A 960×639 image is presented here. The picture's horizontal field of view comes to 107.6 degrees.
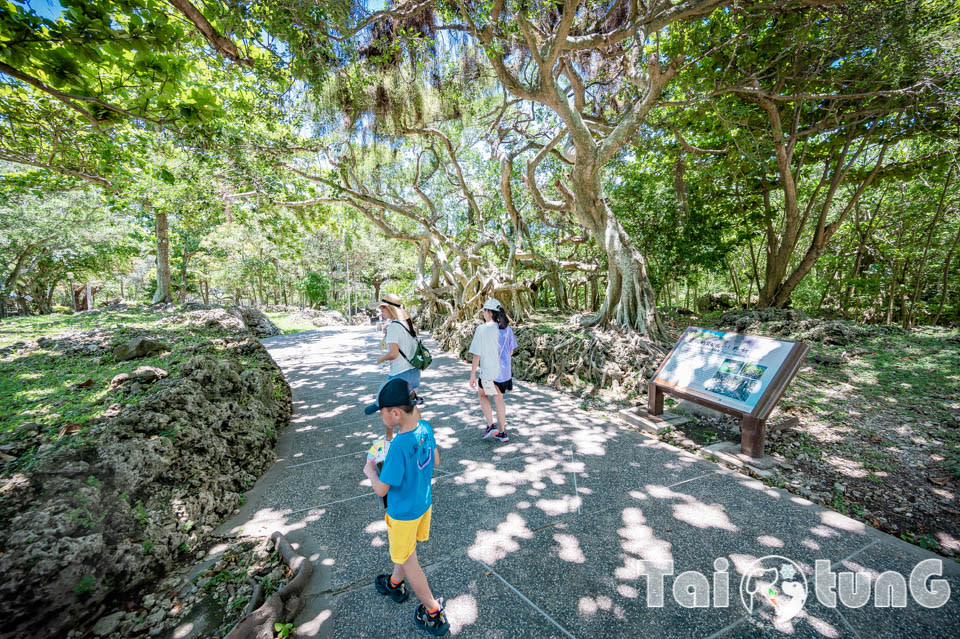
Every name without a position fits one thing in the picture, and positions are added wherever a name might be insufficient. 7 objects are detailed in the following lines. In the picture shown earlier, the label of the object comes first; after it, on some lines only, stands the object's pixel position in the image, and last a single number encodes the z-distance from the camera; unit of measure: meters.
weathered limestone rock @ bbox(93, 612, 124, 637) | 1.81
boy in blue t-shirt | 1.84
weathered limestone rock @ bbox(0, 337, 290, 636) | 1.76
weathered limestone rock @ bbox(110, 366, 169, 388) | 3.60
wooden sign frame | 3.36
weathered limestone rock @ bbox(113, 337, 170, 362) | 4.79
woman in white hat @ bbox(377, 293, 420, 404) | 3.89
